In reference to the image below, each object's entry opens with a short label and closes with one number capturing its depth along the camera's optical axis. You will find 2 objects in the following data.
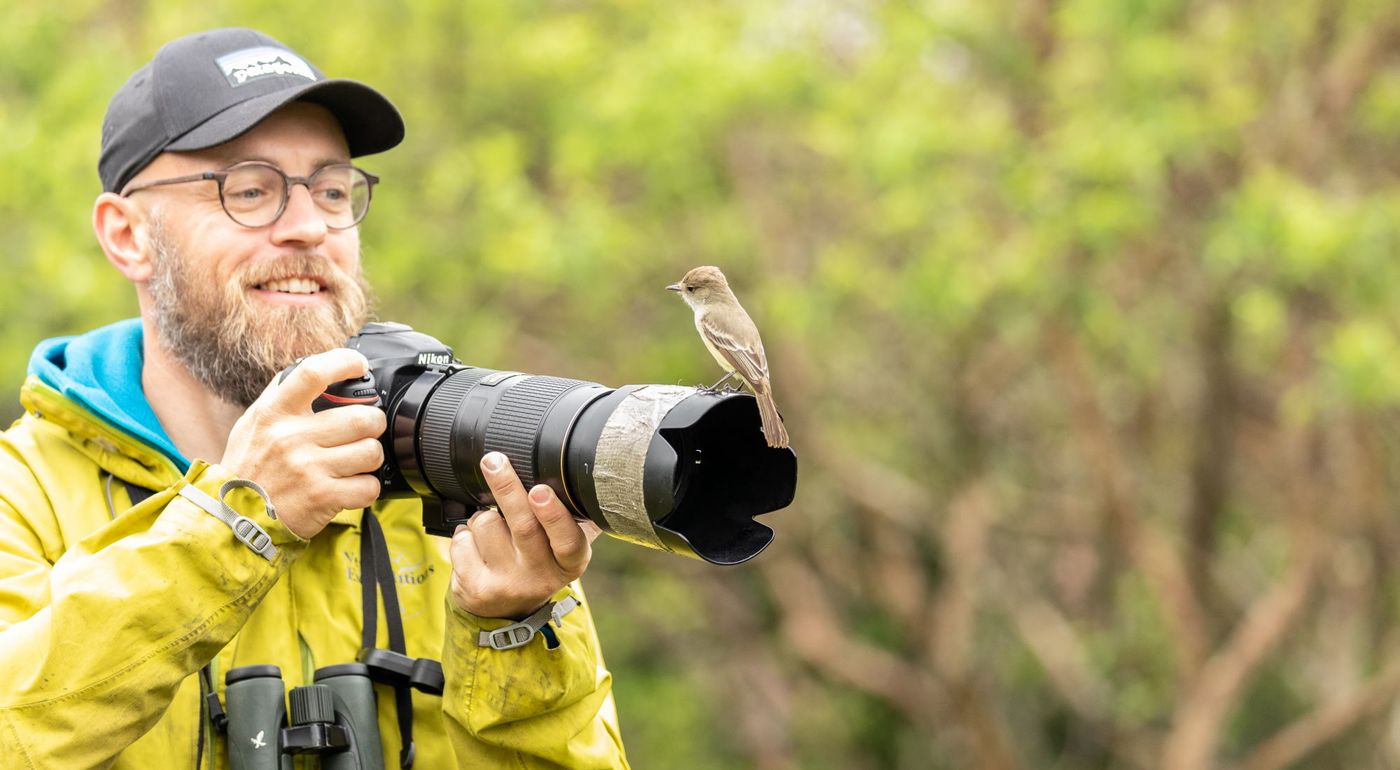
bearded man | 4.53
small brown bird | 6.02
